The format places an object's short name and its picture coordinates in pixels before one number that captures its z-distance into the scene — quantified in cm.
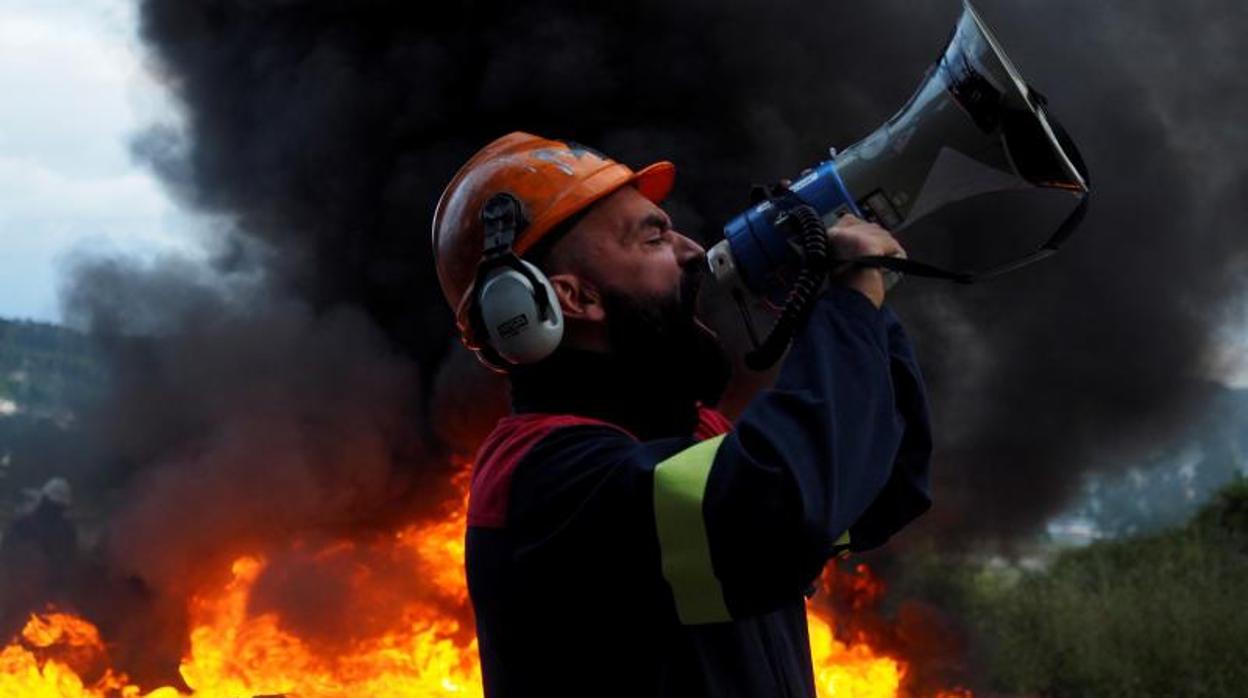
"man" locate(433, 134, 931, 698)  289
